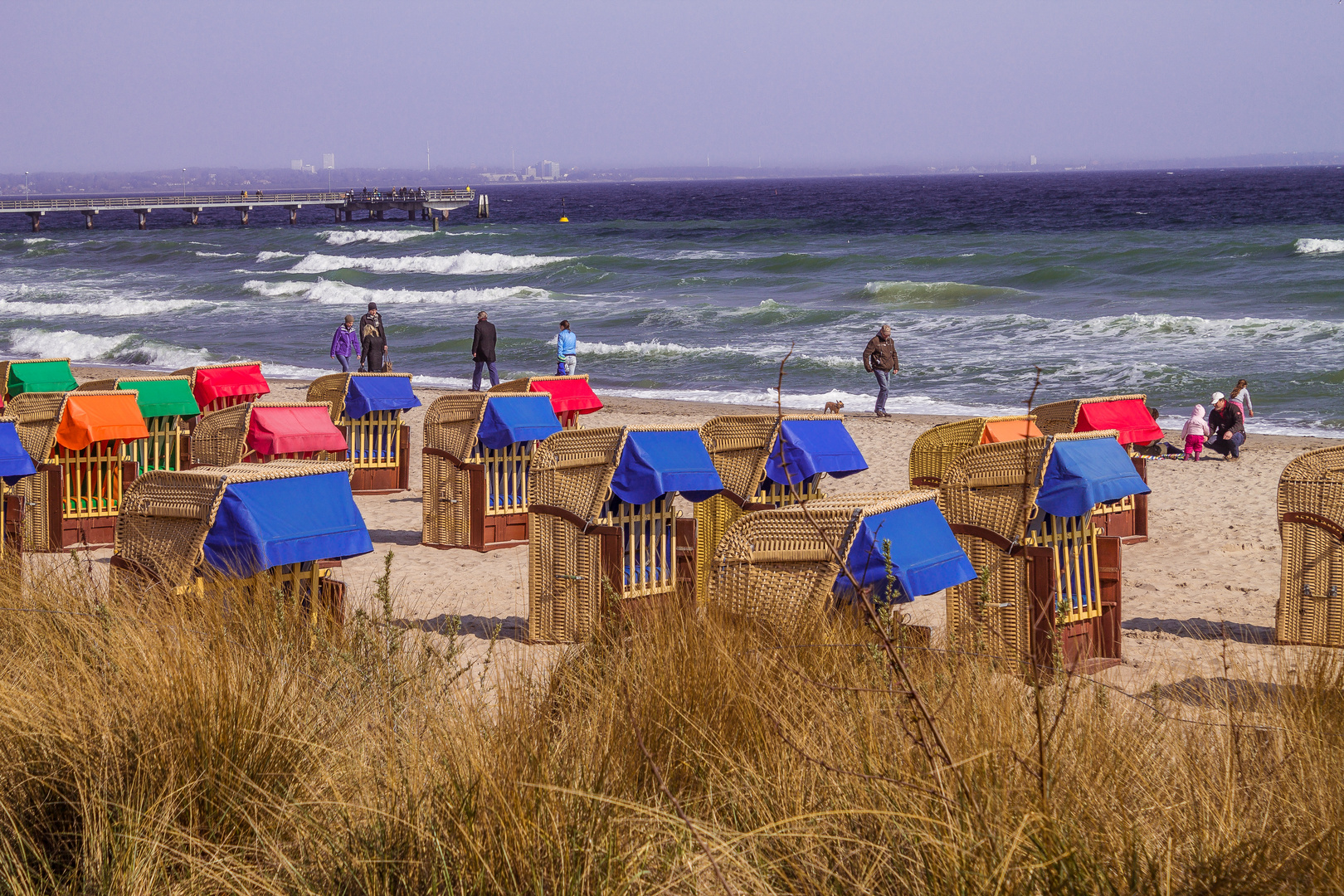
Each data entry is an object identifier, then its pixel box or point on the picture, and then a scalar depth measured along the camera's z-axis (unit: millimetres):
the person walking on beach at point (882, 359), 34906
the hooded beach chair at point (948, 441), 17391
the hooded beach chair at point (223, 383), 24828
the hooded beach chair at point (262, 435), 18312
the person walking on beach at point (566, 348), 35875
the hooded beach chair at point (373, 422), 22578
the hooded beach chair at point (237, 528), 10016
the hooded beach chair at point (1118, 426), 19875
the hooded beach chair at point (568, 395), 22000
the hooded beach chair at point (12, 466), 15359
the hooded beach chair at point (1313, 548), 13086
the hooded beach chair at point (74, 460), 17828
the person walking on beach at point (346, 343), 36719
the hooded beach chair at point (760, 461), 14406
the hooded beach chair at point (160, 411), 20156
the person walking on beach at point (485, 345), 38219
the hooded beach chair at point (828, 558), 9148
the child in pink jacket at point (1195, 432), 27234
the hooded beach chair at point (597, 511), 12953
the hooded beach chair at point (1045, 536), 11703
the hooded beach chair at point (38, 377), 24719
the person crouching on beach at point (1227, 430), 27234
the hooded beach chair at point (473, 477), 18781
